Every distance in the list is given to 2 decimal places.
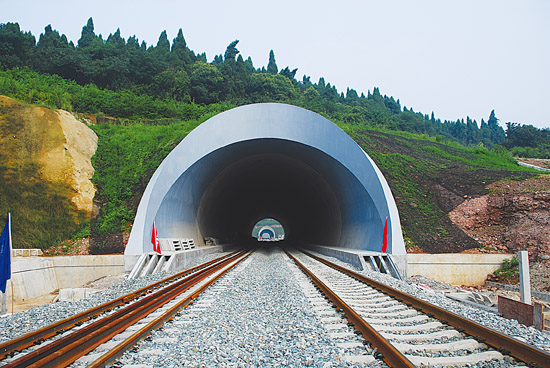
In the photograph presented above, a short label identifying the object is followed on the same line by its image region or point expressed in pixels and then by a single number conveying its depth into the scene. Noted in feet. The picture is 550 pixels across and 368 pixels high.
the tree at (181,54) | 170.26
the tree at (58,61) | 136.56
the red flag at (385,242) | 39.21
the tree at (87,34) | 220.23
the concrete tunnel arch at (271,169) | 42.65
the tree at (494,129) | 392.47
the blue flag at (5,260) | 21.90
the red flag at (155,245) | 37.47
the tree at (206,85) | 150.10
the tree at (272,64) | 285.95
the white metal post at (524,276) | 24.20
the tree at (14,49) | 129.80
